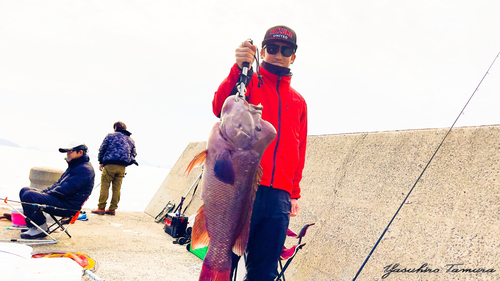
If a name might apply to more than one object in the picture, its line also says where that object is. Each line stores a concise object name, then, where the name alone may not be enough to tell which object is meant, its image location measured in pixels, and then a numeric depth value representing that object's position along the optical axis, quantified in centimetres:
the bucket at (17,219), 567
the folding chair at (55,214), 498
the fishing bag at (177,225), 638
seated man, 520
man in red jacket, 221
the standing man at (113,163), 828
